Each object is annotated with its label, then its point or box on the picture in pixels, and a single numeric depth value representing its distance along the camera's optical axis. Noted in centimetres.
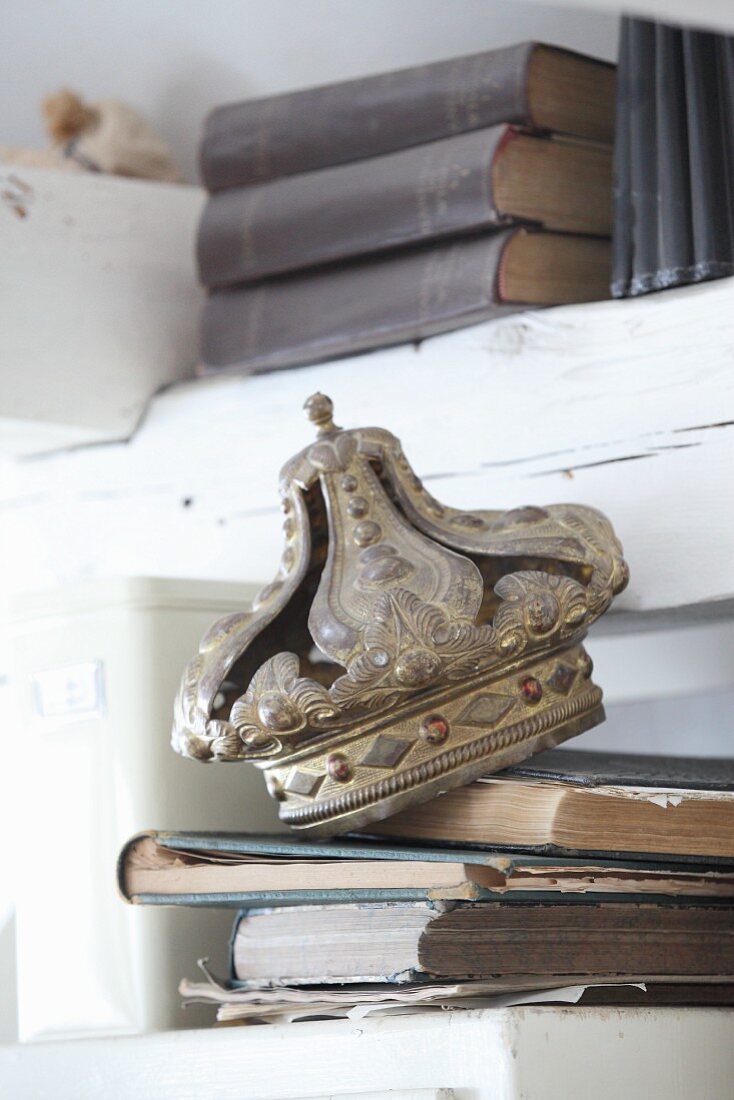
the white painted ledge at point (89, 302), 175
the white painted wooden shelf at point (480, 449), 153
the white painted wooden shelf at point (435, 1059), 135
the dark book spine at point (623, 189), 155
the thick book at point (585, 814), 139
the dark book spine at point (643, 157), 154
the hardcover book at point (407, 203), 158
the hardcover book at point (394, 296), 159
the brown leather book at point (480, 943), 137
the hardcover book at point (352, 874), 137
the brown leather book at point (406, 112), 159
